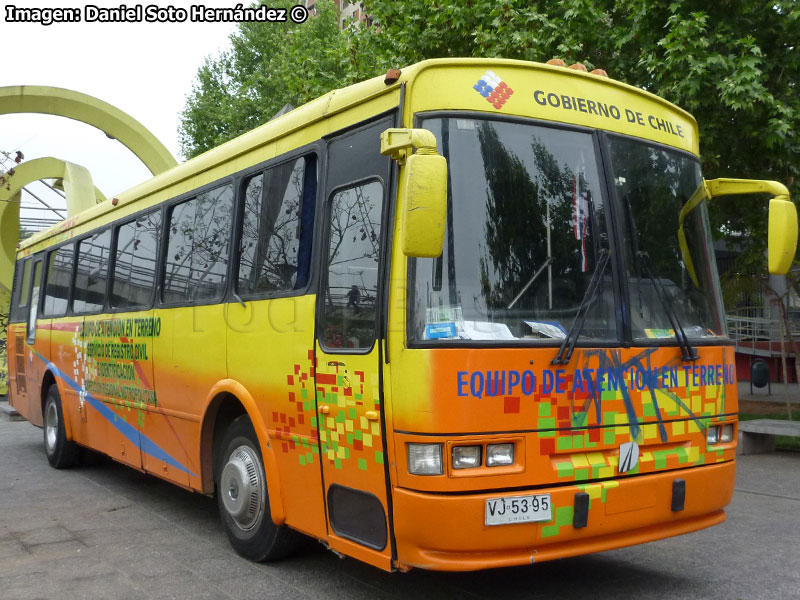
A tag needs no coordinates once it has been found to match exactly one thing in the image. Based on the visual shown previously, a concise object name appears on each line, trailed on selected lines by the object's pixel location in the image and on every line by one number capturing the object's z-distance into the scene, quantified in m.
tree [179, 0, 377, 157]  33.66
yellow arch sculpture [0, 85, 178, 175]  19.72
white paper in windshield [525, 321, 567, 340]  4.49
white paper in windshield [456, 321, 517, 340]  4.32
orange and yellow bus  4.27
